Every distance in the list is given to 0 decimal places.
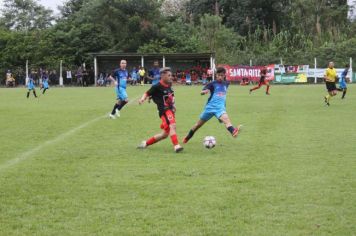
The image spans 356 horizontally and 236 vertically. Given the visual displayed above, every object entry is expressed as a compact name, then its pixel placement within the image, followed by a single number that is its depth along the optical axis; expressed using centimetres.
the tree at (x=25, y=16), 7900
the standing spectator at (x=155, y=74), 2667
